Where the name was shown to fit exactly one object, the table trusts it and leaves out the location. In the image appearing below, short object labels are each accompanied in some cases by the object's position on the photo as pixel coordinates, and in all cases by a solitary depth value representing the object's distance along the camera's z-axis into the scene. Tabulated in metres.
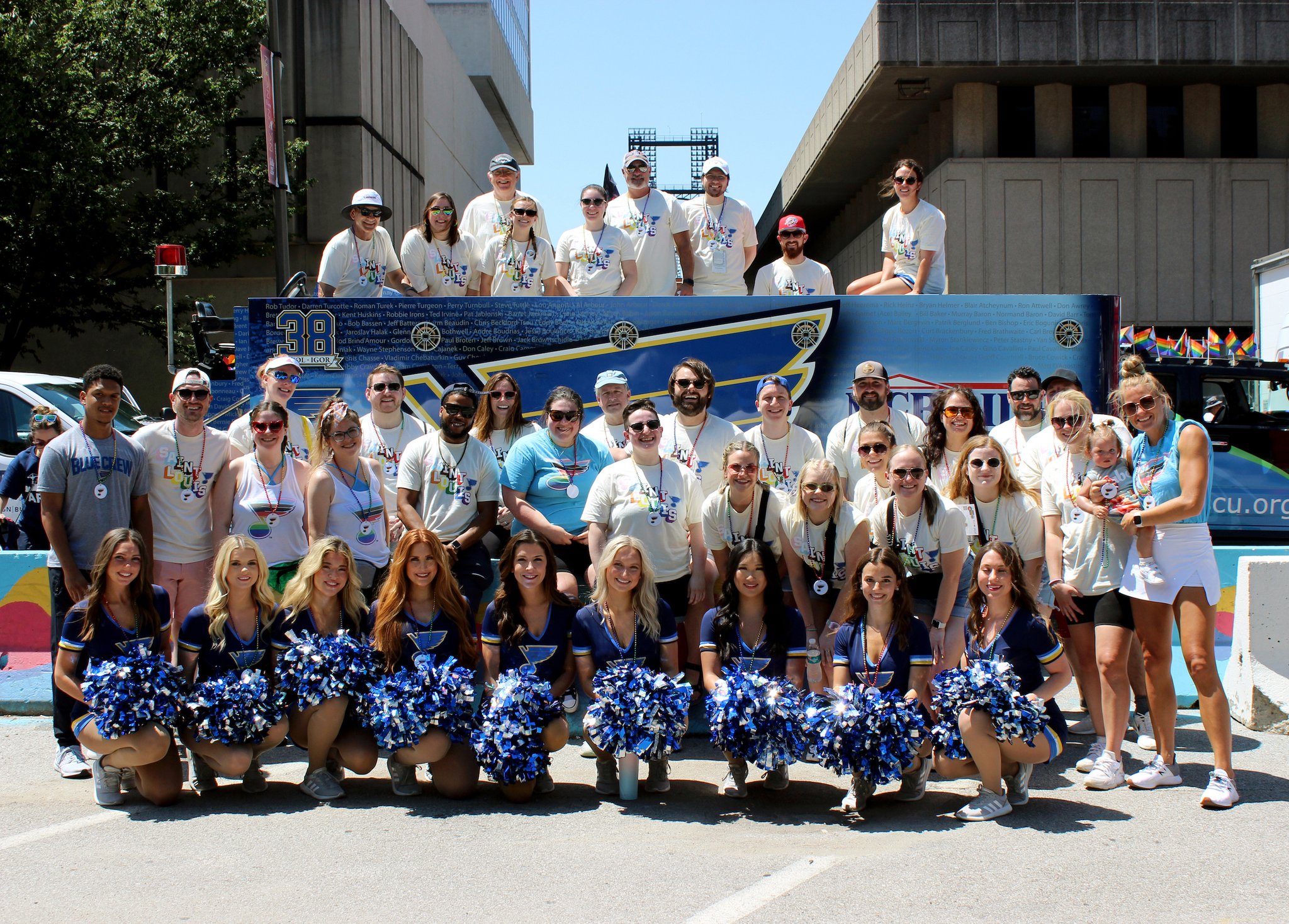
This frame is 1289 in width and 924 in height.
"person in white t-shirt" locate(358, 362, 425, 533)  6.28
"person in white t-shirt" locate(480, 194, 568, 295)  7.53
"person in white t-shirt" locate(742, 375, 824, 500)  5.91
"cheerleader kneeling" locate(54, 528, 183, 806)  4.55
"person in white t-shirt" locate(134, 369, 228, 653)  5.68
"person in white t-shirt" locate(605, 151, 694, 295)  7.78
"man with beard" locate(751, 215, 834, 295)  7.68
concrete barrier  5.86
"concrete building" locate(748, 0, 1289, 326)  22.31
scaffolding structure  72.44
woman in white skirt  4.62
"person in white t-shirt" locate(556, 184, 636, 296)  7.59
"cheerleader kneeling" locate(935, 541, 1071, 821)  4.38
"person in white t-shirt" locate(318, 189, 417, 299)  7.40
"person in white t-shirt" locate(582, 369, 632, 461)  6.25
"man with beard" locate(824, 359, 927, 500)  5.96
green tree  17.25
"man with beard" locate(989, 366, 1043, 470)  6.14
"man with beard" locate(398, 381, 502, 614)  5.76
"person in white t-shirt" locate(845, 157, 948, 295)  7.56
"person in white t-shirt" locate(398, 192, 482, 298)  7.58
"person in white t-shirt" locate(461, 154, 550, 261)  7.68
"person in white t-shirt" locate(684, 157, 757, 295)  8.00
